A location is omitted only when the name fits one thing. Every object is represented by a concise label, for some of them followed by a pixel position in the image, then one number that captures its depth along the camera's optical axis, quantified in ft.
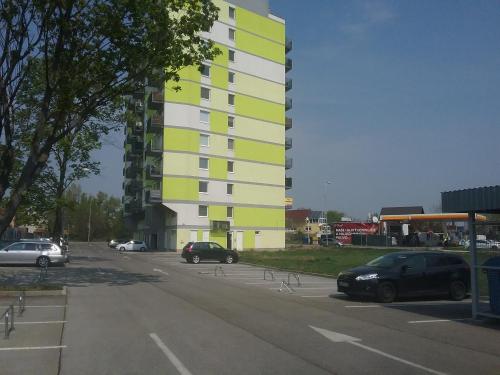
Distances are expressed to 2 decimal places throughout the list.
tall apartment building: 198.49
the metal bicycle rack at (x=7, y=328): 32.37
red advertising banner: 277.09
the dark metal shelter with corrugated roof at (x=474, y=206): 39.83
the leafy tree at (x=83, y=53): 56.49
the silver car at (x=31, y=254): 102.42
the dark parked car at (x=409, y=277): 52.49
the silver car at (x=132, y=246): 222.07
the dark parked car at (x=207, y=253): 124.67
